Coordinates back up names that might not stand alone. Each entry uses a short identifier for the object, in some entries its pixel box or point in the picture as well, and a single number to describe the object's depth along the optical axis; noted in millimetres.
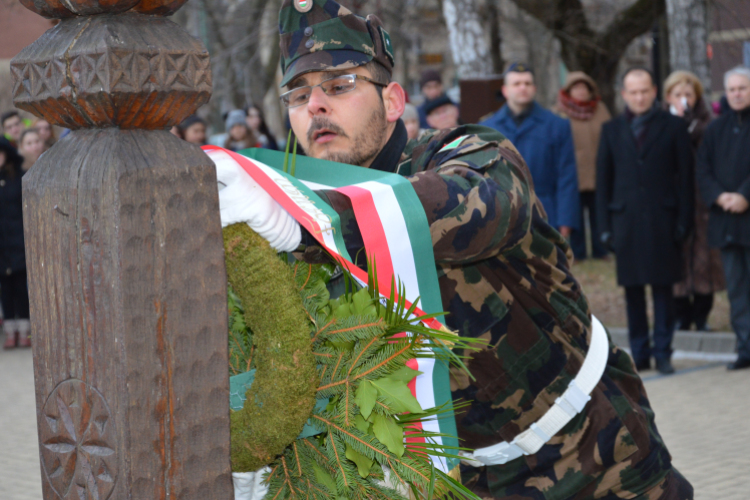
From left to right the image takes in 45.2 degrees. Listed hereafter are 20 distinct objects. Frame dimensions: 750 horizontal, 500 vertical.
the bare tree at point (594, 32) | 14914
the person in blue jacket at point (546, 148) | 8062
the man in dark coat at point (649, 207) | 6949
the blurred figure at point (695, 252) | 7516
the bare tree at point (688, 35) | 10718
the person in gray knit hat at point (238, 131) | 9884
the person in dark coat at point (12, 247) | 9156
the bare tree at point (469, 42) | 10844
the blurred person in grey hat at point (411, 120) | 7570
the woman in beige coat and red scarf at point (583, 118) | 11156
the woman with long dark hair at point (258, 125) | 10812
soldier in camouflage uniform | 2281
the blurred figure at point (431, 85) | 9688
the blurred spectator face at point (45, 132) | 9188
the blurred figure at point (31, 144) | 9070
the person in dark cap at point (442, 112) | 8609
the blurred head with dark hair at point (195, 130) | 9508
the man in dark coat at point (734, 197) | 6793
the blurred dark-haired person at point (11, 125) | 10034
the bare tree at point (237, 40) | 15917
